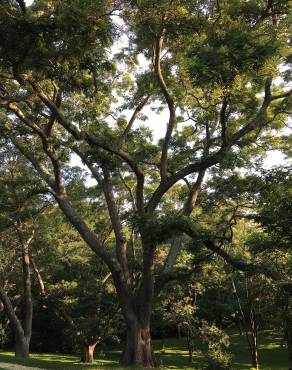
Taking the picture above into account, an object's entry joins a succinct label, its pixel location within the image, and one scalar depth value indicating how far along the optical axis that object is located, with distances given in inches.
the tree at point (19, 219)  775.2
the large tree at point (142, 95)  349.1
